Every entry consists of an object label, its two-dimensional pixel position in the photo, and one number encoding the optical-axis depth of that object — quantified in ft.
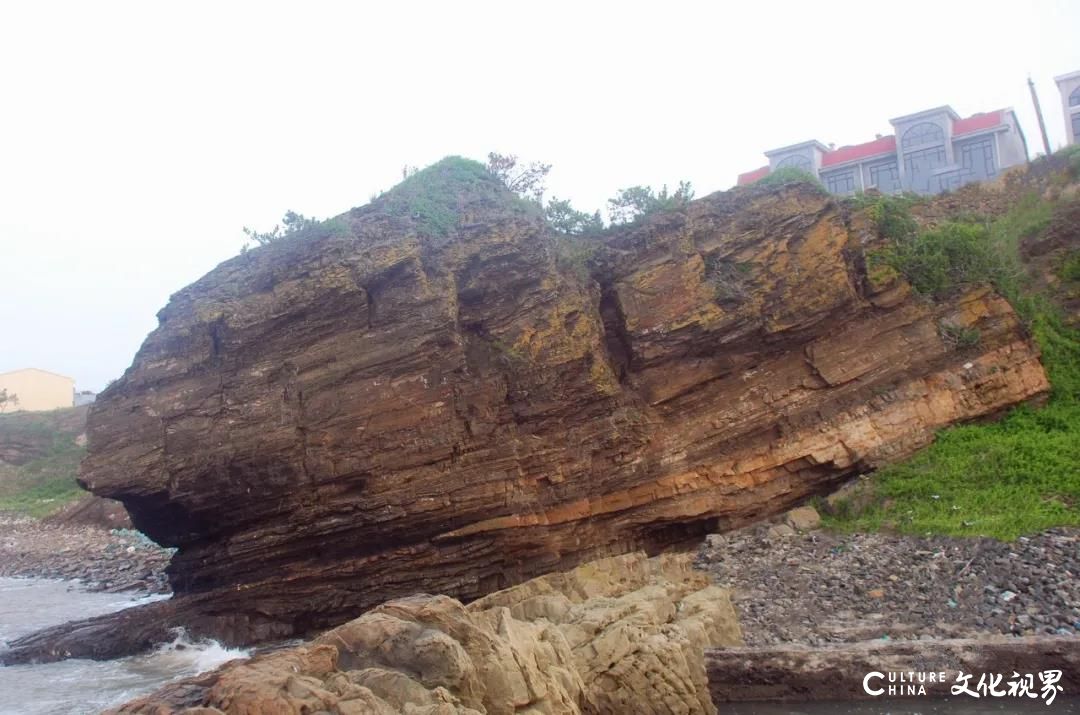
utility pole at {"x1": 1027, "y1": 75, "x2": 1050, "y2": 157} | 79.70
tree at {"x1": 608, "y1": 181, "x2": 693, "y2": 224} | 56.80
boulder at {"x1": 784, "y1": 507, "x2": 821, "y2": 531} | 47.29
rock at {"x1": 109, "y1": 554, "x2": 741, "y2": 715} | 19.98
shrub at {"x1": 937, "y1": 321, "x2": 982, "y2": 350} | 51.98
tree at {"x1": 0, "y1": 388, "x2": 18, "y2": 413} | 205.43
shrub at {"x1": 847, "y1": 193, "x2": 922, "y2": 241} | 55.52
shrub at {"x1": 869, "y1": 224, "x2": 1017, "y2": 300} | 54.29
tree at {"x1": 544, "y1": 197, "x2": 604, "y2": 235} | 57.52
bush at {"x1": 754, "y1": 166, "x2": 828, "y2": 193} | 55.57
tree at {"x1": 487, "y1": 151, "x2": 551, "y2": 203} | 61.31
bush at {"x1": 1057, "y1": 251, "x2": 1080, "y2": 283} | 58.59
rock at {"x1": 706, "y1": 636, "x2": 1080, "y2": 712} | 28.30
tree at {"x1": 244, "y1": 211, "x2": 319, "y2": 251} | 54.80
